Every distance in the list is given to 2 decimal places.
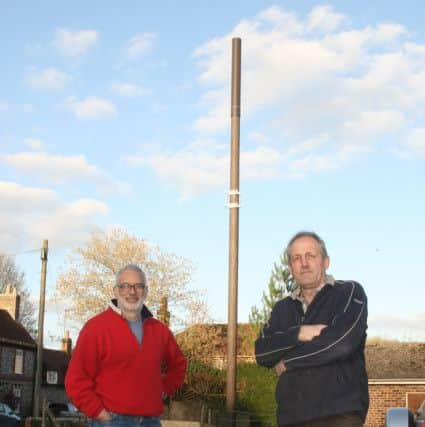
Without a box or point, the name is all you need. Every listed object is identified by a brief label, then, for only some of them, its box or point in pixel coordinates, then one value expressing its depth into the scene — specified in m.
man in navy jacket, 4.13
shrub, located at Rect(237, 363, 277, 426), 20.83
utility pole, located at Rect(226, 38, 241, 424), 12.34
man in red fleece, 5.14
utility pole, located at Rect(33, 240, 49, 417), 31.50
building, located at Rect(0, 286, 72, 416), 45.01
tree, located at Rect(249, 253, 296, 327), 34.47
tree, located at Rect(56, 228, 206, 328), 37.91
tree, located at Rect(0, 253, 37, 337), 62.16
